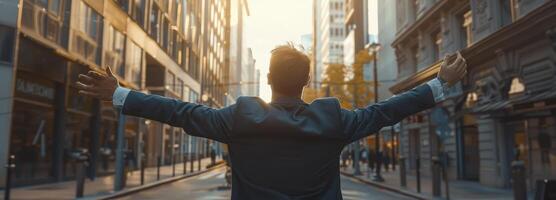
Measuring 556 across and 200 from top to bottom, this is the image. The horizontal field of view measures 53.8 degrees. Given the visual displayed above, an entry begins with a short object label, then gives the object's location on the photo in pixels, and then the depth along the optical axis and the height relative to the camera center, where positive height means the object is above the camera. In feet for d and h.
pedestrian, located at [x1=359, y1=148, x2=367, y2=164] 138.76 +0.83
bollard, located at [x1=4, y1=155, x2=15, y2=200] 38.01 -1.72
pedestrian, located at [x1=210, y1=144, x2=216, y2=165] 130.22 +0.30
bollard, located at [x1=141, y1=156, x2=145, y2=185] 65.48 -1.75
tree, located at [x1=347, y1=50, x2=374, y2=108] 143.43 +19.55
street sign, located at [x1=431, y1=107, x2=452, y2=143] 49.81 +3.04
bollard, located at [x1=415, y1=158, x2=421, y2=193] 58.02 -1.79
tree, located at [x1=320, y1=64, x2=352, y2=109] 149.94 +21.90
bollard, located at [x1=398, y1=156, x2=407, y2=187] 68.13 -1.84
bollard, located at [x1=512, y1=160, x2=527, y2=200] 38.29 -1.42
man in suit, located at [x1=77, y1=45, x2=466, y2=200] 6.65 +0.44
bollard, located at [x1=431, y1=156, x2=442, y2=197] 51.50 -1.97
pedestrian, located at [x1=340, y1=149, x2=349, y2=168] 128.47 +0.49
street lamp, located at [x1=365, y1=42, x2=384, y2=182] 80.39 +0.81
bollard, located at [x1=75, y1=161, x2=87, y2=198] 47.39 -2.02
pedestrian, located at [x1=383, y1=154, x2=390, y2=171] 114.83 -1.02
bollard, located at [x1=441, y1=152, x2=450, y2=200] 46.59 -1.81
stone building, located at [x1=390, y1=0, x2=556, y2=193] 55.26 +8.57
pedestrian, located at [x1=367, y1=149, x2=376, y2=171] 101.91 +0.20
